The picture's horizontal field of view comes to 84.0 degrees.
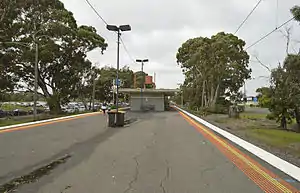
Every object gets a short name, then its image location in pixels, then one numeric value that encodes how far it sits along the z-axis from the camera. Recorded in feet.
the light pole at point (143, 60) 76.61
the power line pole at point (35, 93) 42.22
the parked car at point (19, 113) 68.36
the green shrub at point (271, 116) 43.03
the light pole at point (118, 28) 34.29
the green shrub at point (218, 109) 72.13
